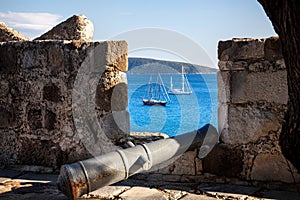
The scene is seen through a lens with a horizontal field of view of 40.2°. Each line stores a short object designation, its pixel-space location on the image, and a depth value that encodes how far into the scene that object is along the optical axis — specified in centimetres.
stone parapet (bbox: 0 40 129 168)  406
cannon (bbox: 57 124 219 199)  306
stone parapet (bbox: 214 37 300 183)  368
